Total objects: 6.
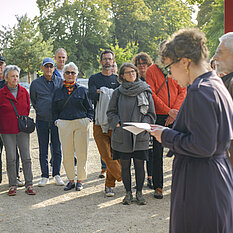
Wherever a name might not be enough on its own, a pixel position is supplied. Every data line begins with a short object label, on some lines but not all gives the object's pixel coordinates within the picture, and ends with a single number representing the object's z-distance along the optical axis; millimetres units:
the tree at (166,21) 48688
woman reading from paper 2068
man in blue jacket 6441
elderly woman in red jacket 5984
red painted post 5621
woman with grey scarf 5320
